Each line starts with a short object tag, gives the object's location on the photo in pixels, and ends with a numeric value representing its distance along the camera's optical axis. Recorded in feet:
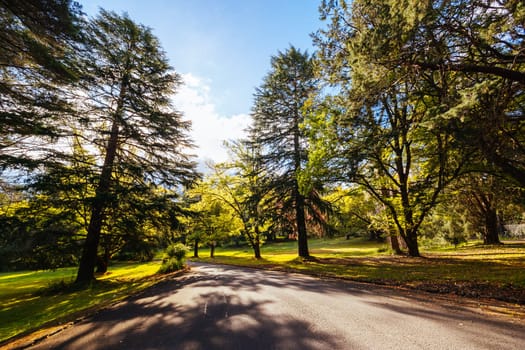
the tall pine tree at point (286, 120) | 52.47
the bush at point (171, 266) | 45.85
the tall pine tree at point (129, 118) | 33.04
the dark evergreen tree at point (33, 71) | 18.93
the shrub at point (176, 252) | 51.65
